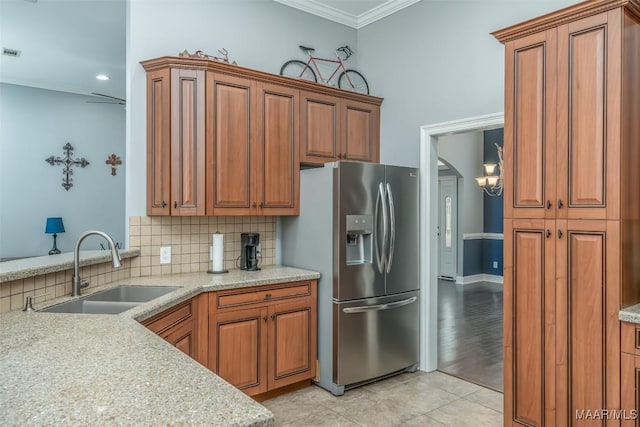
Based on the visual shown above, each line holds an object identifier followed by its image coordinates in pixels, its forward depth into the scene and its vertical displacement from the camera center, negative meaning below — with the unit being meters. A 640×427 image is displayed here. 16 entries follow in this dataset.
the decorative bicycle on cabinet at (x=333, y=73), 3.99 +1.36
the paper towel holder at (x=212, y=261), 3.31 -0.38
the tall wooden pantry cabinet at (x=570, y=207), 2.13 +0.03
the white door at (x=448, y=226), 8.49 -0.26
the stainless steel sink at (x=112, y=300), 2.27 -0.51
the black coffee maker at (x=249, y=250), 3.40 -0.30
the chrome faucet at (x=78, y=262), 2.21 -0.26
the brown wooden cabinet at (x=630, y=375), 2.04 -0.77
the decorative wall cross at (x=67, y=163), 6.05 +0.70
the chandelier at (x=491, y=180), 7.22 +0.57
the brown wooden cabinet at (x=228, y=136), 3.04 +0.58
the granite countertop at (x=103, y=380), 0.94 -0.44
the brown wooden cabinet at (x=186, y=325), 2.29 -0.66
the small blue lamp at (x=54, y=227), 5.79 -0.19
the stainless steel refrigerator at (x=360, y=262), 3.22 -0.39
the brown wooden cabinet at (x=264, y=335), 2.90 -0.87
